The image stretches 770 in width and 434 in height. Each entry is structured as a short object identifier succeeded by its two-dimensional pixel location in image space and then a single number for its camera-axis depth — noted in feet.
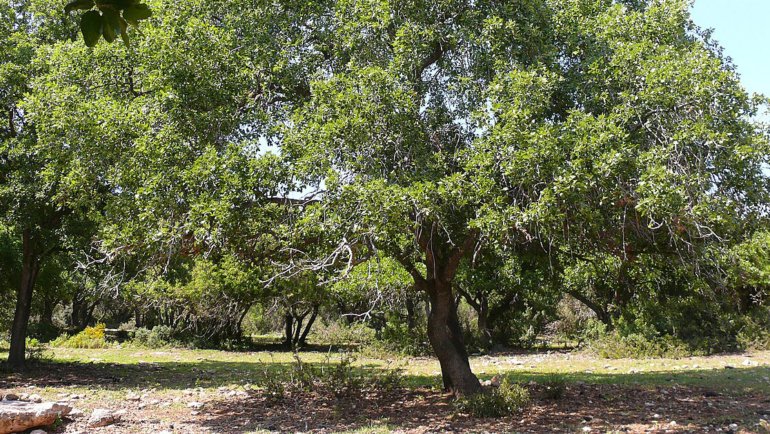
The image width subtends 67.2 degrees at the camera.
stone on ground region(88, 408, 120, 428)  27.35
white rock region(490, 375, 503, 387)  36.86
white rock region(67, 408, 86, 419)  28.81
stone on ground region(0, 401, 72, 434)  24.53
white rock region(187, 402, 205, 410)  32.85
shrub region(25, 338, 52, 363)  51.19
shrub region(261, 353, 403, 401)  34.12
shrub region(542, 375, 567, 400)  33.12
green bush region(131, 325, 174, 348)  91.86
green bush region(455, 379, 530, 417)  29.04
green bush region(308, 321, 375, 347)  81.30
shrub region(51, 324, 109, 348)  85.51
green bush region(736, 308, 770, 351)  62.28
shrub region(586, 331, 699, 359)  61.87
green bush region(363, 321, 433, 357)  74.79
